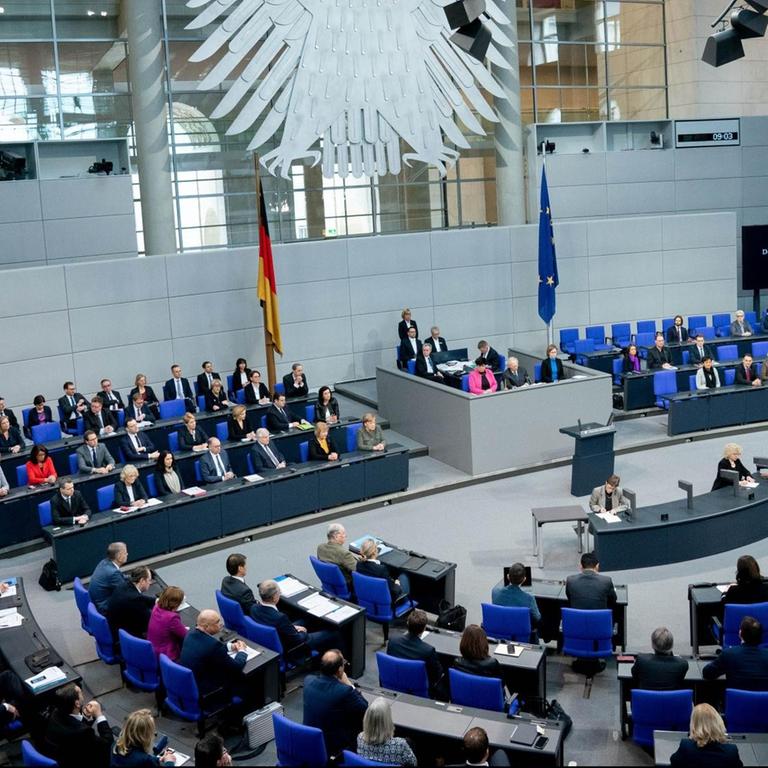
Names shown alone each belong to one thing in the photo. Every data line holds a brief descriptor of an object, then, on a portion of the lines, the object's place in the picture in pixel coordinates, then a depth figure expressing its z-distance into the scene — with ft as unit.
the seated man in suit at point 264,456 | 39.65
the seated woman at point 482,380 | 45.88
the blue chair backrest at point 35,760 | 19.07
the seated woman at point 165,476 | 36.81
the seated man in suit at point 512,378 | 46.75
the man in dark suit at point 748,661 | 22.00
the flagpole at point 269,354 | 50.83
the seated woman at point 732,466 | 35.83
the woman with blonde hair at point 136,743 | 18.97
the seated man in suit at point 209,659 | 23.43
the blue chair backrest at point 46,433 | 42.91
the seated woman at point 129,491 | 34.94
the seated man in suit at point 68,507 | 33.83
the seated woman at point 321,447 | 40.29
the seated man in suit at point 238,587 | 26.78
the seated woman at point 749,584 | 25.80
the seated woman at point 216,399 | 46.85
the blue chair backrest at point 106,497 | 35.40
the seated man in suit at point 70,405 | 45.32
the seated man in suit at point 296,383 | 48.79
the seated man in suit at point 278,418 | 43.55
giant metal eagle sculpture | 52.37
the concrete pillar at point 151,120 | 53.52
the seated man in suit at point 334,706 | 21.22
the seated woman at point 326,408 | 44.29
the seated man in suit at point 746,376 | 49.44
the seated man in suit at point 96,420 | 42.93
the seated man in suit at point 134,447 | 40.41
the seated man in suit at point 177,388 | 48.85
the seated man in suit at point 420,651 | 23.61
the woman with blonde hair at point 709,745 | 18.08
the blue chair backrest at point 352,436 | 42.93
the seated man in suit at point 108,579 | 27.55
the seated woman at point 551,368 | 47.98
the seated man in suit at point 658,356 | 52.65
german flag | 50.55
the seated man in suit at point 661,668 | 22.26
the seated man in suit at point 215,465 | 38.29
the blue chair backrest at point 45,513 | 34.96
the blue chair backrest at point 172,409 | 46.65
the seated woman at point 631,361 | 52.40
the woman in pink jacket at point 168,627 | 24.75
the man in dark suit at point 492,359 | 51.19
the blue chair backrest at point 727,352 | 54.24
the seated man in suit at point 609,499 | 34.04
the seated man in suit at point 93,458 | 38.78
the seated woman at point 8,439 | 40.77
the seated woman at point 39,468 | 37.93
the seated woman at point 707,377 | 49.29
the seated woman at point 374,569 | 28.94
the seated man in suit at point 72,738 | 20.07
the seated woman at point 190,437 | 40.96
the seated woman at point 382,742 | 19.10
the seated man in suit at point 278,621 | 25.68
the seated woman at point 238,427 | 42.19
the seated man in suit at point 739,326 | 58.08
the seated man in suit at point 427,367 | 50.80
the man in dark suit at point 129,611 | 26.43
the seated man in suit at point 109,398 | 45.68
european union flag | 56.18
